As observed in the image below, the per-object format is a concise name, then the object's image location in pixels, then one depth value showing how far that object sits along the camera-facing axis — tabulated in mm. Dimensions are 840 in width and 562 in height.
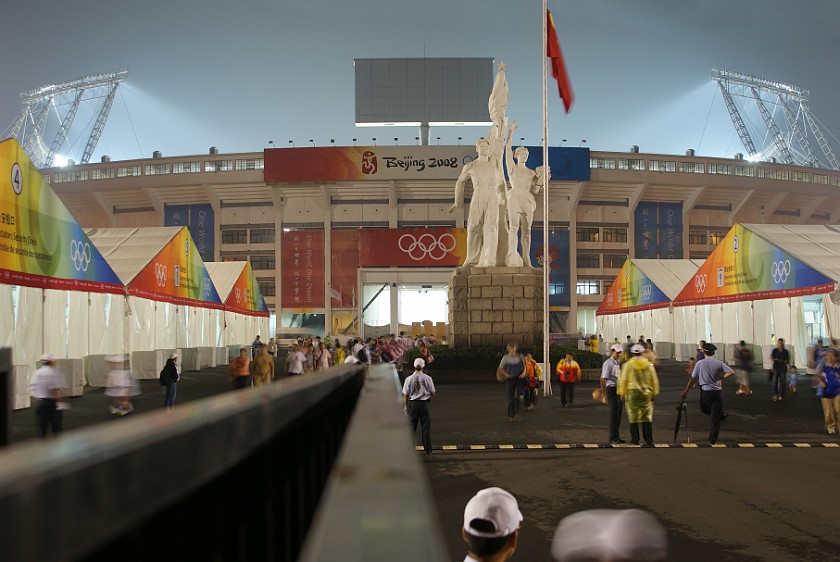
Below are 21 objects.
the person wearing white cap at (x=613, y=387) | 11961
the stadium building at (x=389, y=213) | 62500
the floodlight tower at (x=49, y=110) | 96312
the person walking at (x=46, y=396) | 10406
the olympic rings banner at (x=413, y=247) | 61500
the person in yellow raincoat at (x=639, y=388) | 11094
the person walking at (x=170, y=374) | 15102
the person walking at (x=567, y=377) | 16828
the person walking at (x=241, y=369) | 14945
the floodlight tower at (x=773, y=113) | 96188
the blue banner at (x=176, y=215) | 68312
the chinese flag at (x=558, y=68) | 21438
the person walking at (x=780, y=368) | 18609
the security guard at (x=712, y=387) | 11758
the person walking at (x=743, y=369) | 19750
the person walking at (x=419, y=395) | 11039
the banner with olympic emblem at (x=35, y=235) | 15125
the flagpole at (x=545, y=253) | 20438
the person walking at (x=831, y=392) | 12923
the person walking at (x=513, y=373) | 14172
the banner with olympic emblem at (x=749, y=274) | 23156
